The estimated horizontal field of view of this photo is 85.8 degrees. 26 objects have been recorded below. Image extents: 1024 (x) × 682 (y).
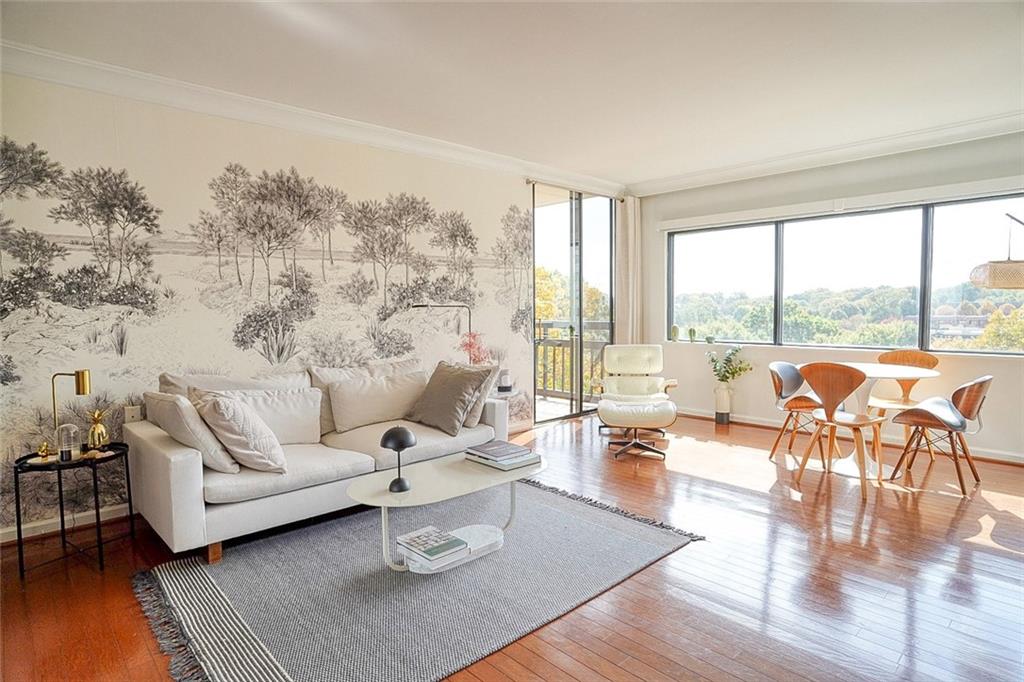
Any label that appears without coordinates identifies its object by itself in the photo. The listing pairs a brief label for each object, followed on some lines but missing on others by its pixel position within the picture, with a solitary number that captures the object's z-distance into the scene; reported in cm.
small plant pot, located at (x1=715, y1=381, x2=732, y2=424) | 592
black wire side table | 267
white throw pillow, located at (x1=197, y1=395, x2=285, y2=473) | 288
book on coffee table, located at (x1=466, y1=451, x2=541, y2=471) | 297
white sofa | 262
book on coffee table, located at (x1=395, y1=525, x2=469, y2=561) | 260
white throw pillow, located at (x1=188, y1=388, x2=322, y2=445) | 344
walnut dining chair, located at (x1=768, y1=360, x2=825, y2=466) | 450
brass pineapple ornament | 292
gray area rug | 204
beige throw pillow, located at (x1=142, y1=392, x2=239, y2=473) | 277
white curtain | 663
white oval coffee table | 260
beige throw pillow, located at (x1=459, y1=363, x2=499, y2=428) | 403
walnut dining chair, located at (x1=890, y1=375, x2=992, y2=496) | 373
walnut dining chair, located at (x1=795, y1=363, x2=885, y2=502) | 373
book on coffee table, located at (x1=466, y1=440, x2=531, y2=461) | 307
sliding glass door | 592
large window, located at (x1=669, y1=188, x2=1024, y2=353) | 464
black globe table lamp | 260
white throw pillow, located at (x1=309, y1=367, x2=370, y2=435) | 388
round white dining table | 406
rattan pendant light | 407
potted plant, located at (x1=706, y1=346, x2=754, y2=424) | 586
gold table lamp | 285
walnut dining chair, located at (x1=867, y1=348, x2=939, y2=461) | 438
